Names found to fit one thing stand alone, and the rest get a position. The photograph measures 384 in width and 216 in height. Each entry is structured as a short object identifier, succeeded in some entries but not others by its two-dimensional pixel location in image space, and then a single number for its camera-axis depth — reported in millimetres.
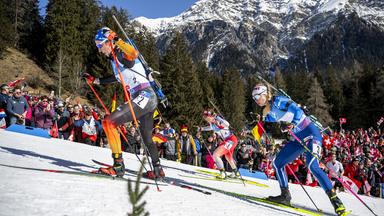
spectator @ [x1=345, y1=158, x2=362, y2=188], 16016
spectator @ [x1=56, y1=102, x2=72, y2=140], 15078
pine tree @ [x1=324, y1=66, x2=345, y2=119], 78575
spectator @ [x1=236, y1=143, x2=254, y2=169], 17812
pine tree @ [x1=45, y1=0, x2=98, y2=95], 46344
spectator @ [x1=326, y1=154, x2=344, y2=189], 14462
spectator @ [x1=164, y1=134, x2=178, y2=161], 16969
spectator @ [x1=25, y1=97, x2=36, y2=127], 14381
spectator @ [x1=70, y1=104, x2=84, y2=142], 14977
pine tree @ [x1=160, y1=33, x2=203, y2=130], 44219
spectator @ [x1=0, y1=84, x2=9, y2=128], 12961
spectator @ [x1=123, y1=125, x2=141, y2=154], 15742
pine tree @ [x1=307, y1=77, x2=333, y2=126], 72625
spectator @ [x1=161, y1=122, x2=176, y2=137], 17172
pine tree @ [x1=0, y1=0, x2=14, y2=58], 46062
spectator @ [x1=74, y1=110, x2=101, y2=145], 15047
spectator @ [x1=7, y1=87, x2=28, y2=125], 13031
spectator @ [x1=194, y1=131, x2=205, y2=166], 17297
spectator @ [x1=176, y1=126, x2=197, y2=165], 17109
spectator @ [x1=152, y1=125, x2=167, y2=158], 16109
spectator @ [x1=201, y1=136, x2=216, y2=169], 17391
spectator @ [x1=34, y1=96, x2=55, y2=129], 14703
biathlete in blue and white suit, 6730
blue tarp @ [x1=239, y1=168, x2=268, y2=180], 13823
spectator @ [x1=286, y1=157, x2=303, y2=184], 16266
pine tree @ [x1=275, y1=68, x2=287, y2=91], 86250
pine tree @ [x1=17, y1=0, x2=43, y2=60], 55438
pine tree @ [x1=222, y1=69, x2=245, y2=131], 64438
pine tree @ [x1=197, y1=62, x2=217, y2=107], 60344
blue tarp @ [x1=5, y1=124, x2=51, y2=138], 12656
